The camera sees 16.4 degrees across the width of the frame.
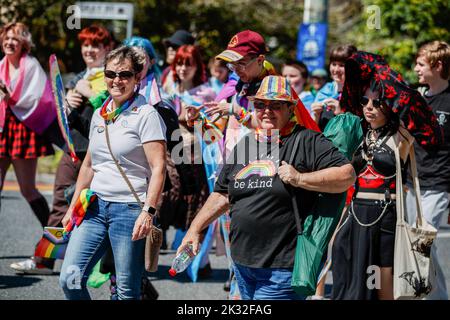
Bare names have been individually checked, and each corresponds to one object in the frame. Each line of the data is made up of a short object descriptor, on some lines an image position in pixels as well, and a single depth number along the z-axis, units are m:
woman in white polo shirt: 8.82
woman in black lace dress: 9.83
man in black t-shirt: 11.42
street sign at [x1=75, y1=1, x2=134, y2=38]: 23.49
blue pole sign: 25.15
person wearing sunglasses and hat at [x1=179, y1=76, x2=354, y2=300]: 7.69
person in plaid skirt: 13.22
